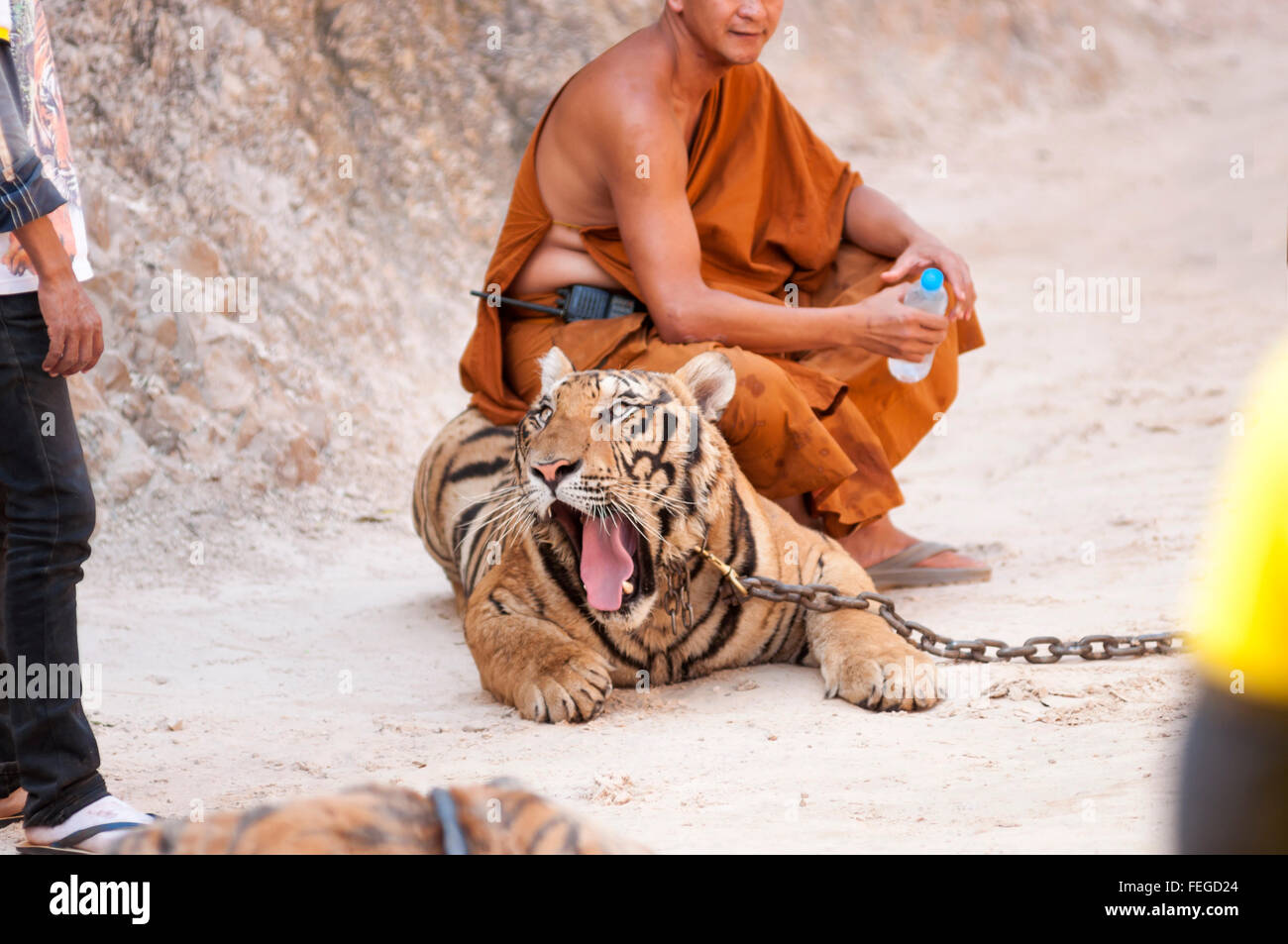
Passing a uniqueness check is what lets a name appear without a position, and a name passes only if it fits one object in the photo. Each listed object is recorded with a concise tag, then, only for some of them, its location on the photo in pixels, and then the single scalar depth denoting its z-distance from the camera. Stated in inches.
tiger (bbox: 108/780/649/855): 107.3
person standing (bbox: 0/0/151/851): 201.2
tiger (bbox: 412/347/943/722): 269.6
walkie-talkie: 342.0
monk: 324.5
